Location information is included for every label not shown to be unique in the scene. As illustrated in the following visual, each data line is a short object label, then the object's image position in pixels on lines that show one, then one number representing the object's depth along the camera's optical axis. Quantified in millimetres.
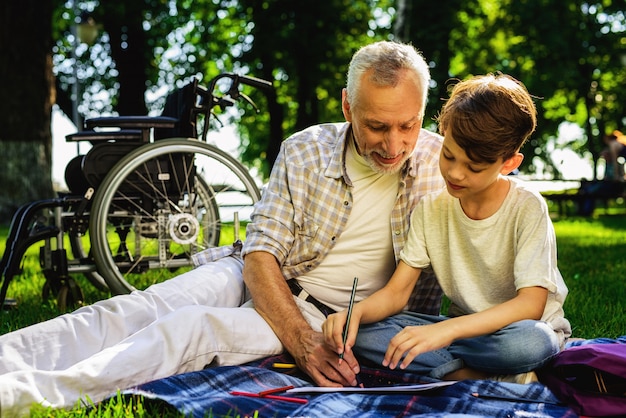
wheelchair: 4246
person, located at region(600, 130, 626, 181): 15156
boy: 2562
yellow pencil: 2803
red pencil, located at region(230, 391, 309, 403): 2408
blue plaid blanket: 2275
